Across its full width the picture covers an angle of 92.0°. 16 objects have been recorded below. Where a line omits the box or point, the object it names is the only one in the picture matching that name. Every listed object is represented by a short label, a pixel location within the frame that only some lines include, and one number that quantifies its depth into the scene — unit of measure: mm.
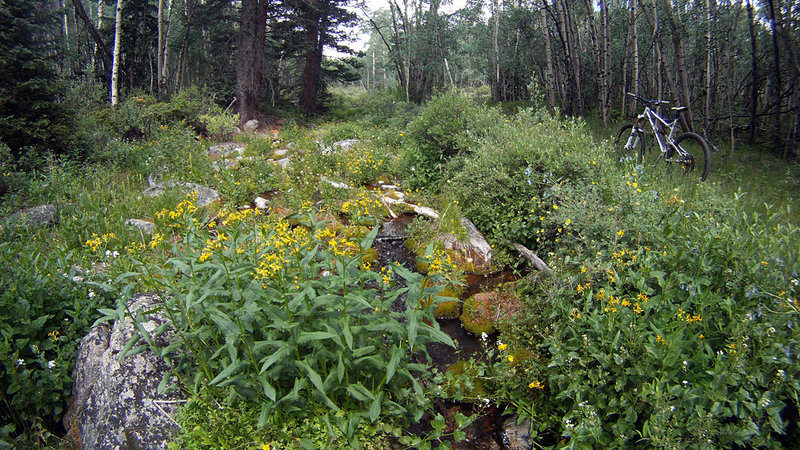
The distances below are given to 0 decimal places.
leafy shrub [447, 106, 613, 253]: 4734
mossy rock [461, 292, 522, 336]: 3881
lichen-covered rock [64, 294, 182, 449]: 2443
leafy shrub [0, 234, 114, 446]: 2877
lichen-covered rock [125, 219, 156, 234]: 4863
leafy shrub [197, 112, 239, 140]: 9974
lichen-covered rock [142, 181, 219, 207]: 5957
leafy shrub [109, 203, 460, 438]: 2215
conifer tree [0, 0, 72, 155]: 6516
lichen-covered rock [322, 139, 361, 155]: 7849
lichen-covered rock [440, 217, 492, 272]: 4865
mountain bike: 5930
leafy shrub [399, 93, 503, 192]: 6879
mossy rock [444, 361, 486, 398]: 2899
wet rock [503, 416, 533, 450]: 2795
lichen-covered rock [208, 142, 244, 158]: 8480
